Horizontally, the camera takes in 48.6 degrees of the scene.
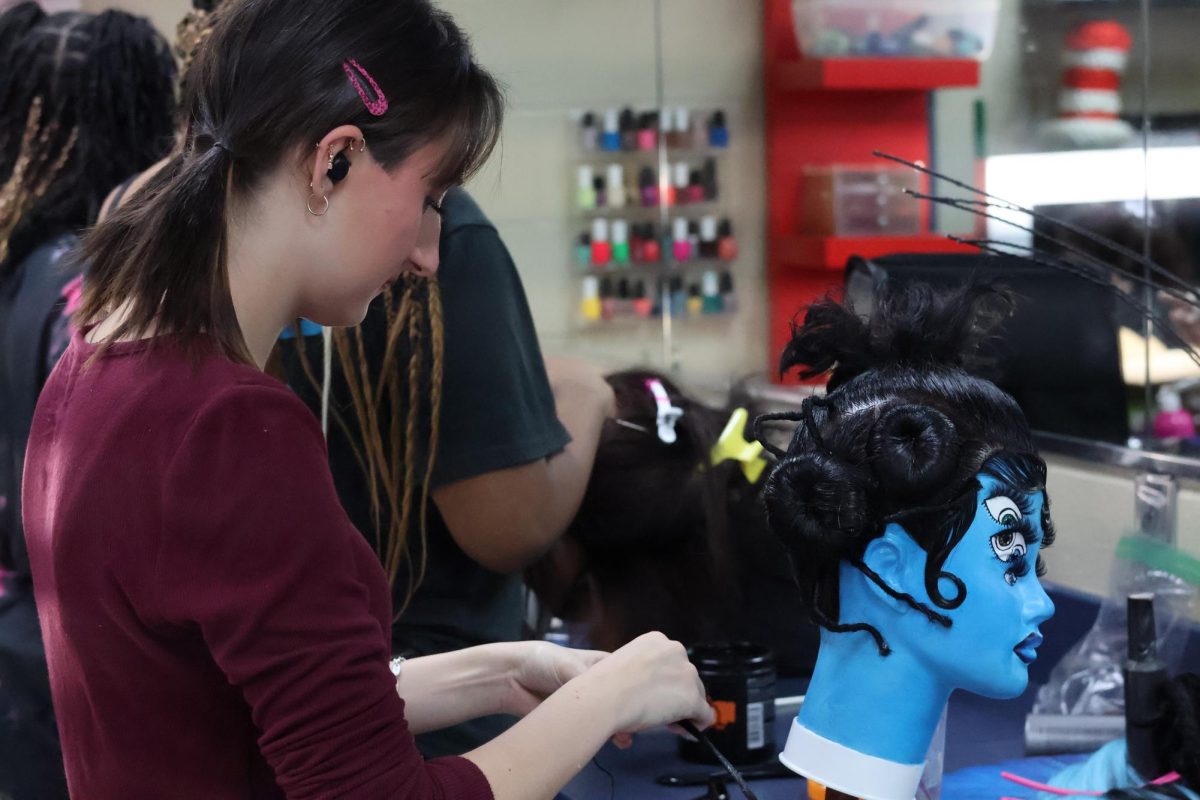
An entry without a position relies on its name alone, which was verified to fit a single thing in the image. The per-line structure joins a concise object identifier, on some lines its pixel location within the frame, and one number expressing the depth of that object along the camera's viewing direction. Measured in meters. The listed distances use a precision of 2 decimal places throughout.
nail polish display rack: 3.81
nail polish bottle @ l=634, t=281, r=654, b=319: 3.88
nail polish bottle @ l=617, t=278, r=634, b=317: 3.87
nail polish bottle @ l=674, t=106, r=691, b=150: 3.83
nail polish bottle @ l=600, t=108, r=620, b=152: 3.77
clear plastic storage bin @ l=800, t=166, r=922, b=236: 3.51
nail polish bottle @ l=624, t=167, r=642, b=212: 3.86
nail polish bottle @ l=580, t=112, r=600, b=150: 3.78
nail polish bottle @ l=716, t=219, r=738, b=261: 3.92
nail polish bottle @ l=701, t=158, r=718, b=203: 3.90
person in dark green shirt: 1.33
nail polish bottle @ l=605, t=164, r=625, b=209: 3.80
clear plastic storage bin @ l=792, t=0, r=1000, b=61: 3.43
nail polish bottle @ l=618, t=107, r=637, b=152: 3.80
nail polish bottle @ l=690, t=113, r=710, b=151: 3.88
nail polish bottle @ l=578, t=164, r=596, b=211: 3.79
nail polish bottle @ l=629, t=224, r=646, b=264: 3.86
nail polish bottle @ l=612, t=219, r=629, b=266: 3.82
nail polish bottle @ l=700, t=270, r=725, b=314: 3.92
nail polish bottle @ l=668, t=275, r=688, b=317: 3.92
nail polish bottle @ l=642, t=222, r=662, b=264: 3.85
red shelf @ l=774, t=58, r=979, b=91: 3.51
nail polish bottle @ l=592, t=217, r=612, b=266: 3.80
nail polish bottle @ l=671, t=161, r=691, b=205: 3.87
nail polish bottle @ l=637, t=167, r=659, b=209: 3.86
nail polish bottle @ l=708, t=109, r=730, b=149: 3.88
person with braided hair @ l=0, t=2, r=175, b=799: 1.52
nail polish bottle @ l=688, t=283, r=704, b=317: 3.94
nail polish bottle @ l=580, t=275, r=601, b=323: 3.84
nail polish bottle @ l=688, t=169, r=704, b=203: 3.89
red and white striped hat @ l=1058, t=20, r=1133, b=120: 2.65
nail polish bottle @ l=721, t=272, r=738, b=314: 3.94
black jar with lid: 1.39
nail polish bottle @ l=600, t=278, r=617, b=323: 3.86
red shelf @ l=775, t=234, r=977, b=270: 3.33
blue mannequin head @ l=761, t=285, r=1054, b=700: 1.04
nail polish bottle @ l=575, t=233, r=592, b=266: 3.82
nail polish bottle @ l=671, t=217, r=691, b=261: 3.88
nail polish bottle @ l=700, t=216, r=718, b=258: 3.92
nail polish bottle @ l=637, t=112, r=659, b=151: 3.82
